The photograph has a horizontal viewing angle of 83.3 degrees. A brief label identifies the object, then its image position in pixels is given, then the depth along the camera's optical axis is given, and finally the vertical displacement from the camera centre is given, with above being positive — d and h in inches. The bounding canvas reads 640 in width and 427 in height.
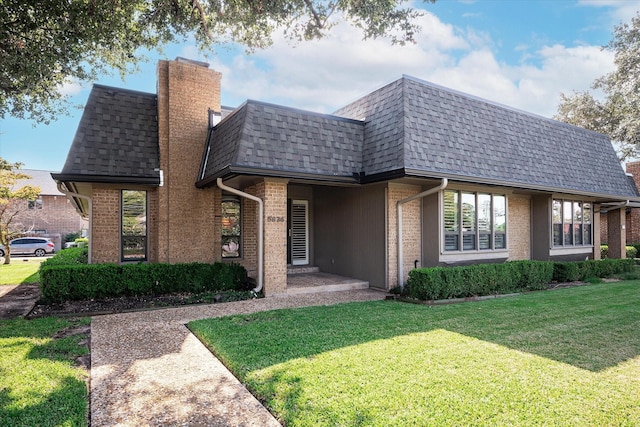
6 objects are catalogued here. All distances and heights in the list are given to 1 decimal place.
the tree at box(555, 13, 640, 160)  872.2 +324.0
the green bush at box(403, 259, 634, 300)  330.3 -60.6
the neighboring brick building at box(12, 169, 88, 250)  1210.6 +24.5
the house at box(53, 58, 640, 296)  354.3 +47.5
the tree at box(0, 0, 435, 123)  277.7 +172.9
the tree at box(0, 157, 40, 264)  681.0 +57.2
